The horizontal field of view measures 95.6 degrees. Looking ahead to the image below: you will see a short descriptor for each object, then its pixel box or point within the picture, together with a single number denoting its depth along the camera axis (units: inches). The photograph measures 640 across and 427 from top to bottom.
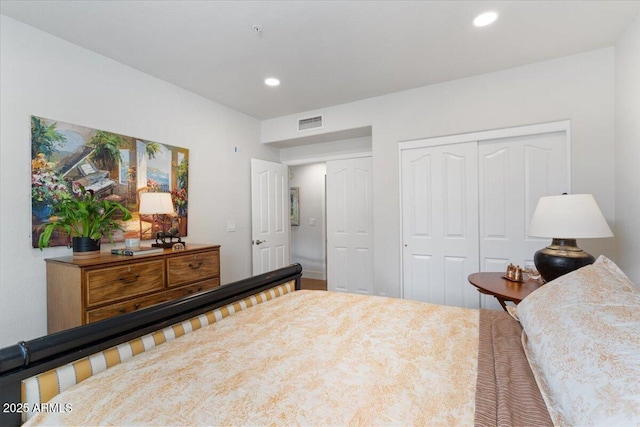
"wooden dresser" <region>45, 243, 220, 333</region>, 72.3
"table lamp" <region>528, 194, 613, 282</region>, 69.5
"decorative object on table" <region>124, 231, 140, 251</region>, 94.0
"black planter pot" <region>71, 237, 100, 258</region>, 78.2
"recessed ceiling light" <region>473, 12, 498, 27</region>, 78.4
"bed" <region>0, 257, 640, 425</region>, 28.8
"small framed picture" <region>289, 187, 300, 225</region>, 225.0
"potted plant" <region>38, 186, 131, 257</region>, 78.3
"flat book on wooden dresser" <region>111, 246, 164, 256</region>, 83.1
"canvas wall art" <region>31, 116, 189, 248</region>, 80.5
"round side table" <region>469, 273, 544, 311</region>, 73.8
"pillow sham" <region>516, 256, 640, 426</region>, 25.5
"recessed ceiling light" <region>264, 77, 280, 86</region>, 114.0
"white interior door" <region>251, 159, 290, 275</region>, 155.5
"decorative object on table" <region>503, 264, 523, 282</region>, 85.8
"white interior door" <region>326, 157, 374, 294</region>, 161.5
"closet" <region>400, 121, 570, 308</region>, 107.7
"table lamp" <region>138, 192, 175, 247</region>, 96.4
